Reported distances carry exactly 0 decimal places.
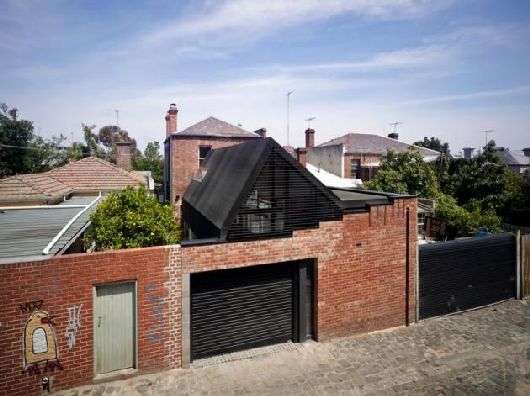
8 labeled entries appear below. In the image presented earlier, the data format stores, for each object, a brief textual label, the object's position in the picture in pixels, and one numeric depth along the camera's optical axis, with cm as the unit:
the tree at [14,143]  3628
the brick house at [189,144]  2397
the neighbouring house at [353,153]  3422
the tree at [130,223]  928
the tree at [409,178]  2296
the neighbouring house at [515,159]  4638
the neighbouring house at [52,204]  757
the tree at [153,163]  4237
